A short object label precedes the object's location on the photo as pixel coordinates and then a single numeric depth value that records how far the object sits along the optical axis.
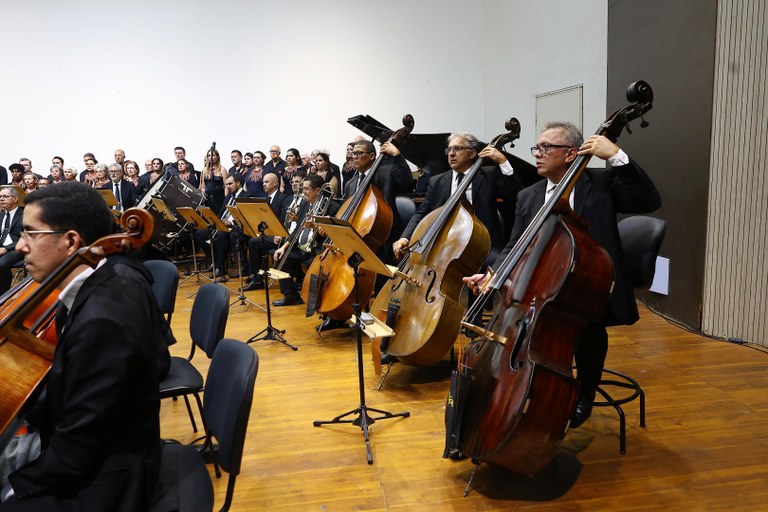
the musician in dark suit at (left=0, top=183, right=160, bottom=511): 1.42
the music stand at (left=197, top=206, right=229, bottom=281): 6.42
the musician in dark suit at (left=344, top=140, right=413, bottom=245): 4.92
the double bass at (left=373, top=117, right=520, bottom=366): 3.23
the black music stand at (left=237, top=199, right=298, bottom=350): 4.63
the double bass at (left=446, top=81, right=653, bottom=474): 2.11
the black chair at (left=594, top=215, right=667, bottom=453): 2.74
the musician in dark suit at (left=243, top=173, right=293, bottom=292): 6.78
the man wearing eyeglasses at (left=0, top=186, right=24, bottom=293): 6.34
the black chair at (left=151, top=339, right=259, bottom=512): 1.64
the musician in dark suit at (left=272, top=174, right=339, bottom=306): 5.29
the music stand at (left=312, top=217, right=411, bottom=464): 2.74
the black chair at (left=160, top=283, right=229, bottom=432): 2.54
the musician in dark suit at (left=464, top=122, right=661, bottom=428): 2.70
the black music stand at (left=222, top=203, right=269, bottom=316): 5.51
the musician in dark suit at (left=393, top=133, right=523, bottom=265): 3.84
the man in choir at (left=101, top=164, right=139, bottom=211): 8.60
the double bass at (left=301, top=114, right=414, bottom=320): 4.21
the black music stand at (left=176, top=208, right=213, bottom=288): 6.79
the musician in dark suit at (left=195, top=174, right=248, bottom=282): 7.49
